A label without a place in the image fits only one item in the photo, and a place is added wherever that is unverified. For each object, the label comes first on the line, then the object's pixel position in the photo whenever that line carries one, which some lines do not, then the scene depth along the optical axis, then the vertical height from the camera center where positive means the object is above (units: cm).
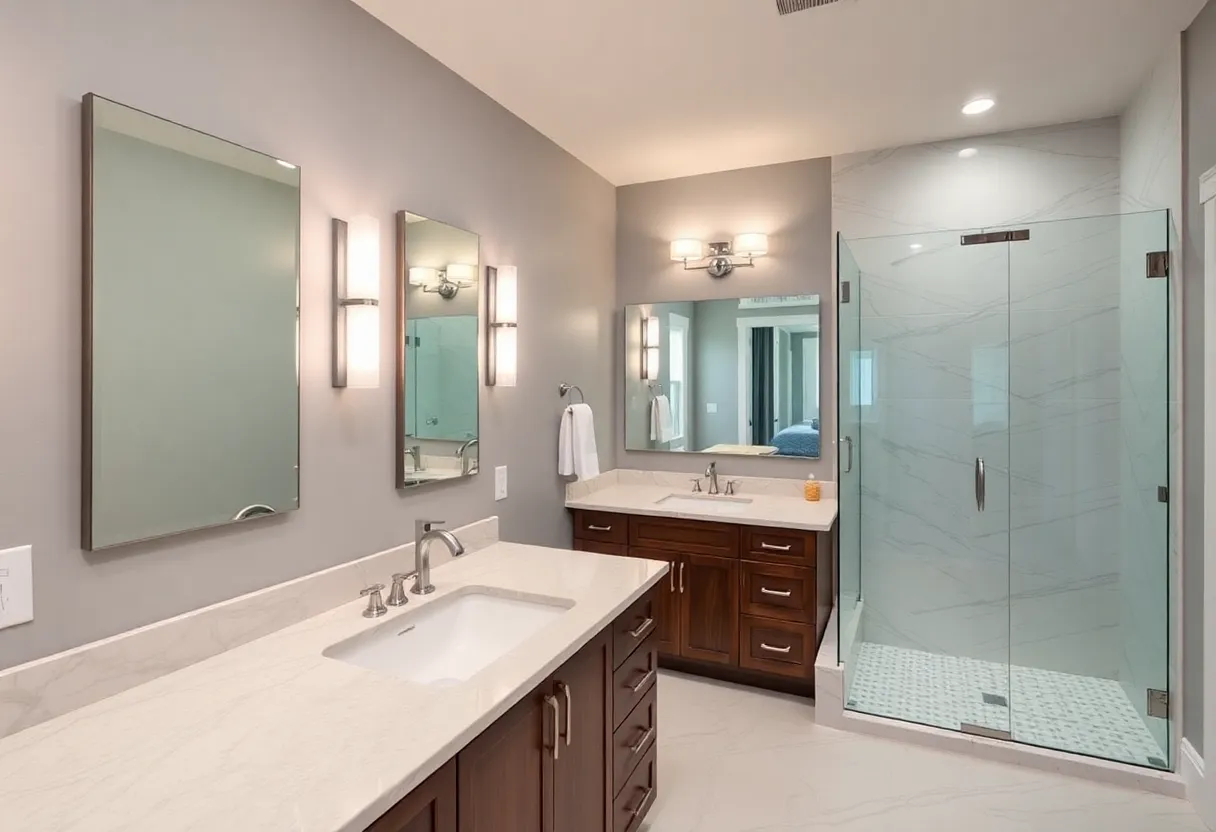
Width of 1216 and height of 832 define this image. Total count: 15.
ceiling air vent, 197 +125
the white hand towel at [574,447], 306 -16
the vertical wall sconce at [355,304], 186 +31
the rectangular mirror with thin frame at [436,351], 214 +22
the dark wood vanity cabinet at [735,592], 287 -82
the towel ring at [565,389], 316 +12
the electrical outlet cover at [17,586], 118 -31
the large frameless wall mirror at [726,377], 343 +20
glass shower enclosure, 258 -31
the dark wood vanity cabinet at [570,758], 118 -76
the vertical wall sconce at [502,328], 259 +34
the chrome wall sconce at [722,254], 347 +87
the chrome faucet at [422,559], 192 -43
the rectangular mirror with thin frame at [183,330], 131 +19
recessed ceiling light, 271 +130
